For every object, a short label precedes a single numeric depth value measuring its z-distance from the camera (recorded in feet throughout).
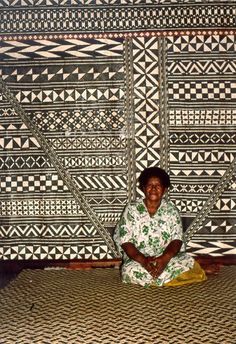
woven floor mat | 10.44
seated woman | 14.19
